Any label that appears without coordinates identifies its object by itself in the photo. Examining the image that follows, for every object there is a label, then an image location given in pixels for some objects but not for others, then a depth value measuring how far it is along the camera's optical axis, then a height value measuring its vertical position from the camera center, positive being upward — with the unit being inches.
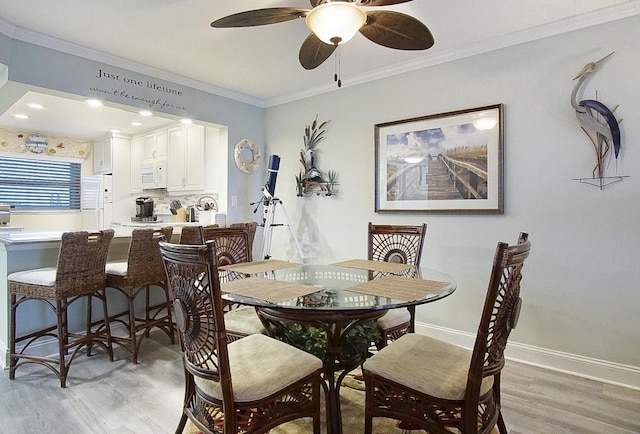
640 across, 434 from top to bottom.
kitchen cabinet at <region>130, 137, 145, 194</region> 220.5 +32.0
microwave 200.4 +21.9
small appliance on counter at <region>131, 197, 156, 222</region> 213.6 +1.2
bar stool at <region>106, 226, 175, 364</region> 100.8 -17.4
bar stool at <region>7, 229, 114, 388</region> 88.3 -18.9
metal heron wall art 90.0 +22.9
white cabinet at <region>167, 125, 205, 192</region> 175.2 +27.8
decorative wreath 161.3 +26.3
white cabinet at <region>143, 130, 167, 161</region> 201.8 +38.6
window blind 218.2 +18.3
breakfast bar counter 98.4 -14.1
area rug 71.3 -43.5
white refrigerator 227.9 +7.0
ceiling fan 63.4 +36.4
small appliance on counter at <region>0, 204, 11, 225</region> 189.5 -1.0
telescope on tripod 149.7 +3.4
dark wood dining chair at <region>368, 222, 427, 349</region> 83.5 -11.4
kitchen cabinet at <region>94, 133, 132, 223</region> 226.2 +27.6
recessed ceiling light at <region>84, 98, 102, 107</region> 116.6 +36.8
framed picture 108.6 +16.3
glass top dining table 58.7 -14.6
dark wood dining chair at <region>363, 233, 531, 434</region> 49.2 -24.7
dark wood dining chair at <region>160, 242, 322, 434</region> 47.9 -24.0
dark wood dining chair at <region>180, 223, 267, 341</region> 80.0 -12.2
